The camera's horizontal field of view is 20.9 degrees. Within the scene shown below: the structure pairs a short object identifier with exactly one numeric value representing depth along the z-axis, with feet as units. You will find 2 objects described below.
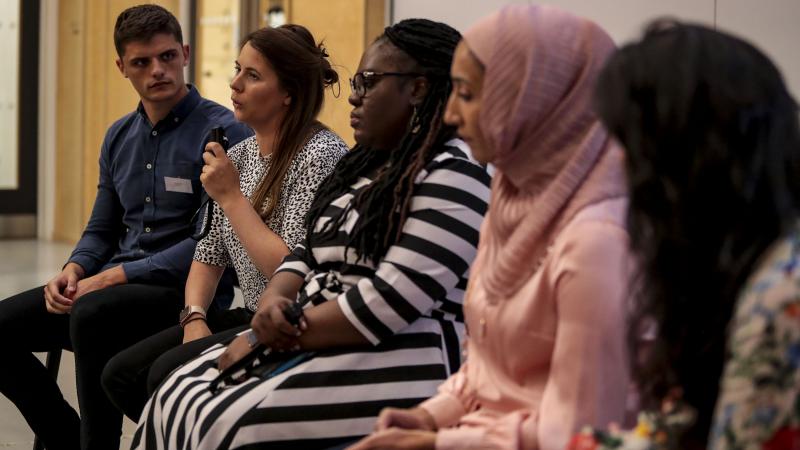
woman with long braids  14.92
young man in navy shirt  20.85
